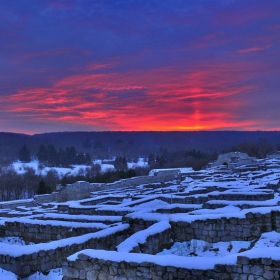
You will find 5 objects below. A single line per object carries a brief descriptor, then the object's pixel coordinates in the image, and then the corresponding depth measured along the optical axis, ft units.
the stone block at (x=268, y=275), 18.75
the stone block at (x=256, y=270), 19.08
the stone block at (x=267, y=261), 18.84
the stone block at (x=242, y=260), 19.42
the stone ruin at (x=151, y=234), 20.07
